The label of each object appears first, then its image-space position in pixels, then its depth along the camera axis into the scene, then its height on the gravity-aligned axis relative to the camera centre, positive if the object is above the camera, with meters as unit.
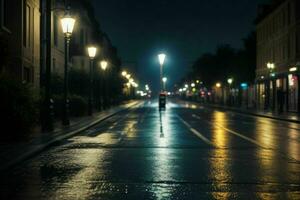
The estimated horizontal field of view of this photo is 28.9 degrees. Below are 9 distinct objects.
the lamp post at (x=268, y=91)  66.00 +0.93
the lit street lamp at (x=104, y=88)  54.08 +1.28
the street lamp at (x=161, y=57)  65.59 +4.77
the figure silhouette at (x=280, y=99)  49.67 +0.02
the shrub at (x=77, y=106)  40.44 -0.44
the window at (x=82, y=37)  70.65 +7.70
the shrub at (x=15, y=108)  18.70 -0.27
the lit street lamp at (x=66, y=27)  26.83 +3.35
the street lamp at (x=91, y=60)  41.34 +2.44
